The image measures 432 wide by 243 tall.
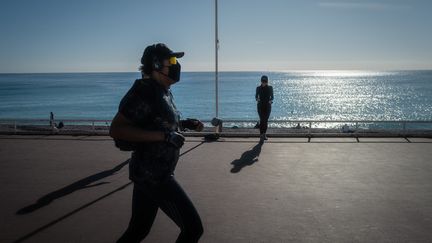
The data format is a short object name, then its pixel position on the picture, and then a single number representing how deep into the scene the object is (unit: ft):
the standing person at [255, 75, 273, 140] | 39.52
